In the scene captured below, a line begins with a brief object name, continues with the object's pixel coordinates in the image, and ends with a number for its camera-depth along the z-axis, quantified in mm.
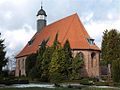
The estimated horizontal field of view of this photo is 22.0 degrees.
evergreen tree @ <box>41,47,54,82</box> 49406
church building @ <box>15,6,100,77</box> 59500
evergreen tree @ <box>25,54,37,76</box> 60594
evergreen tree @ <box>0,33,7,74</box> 41481
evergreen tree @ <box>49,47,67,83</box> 46281
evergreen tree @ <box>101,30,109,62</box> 52656
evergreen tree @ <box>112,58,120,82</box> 43288
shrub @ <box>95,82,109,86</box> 41169
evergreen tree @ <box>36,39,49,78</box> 51597
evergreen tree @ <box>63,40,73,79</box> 48406
